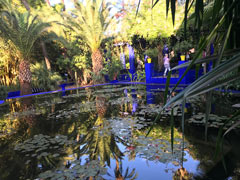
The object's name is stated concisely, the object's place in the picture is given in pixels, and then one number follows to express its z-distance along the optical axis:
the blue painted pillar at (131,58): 17.30
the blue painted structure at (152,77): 12.71
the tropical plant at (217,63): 0.61
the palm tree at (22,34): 12.87
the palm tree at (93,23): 16.14
